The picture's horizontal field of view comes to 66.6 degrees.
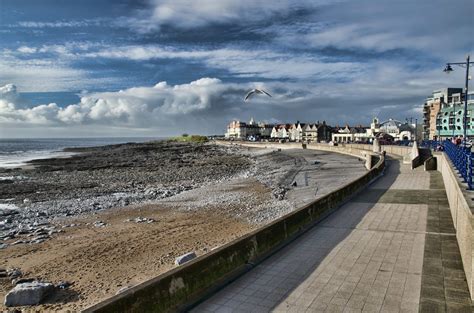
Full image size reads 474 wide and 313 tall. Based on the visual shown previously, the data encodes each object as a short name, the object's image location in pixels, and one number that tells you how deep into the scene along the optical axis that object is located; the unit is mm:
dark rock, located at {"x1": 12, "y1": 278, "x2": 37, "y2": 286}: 9109
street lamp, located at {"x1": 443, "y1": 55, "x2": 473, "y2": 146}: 17944
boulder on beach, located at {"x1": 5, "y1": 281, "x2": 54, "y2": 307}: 7836
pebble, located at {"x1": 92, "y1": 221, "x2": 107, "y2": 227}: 14531
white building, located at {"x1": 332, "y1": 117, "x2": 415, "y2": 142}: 112075
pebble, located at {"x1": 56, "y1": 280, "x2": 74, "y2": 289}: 8721
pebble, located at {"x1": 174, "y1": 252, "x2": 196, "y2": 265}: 8891
